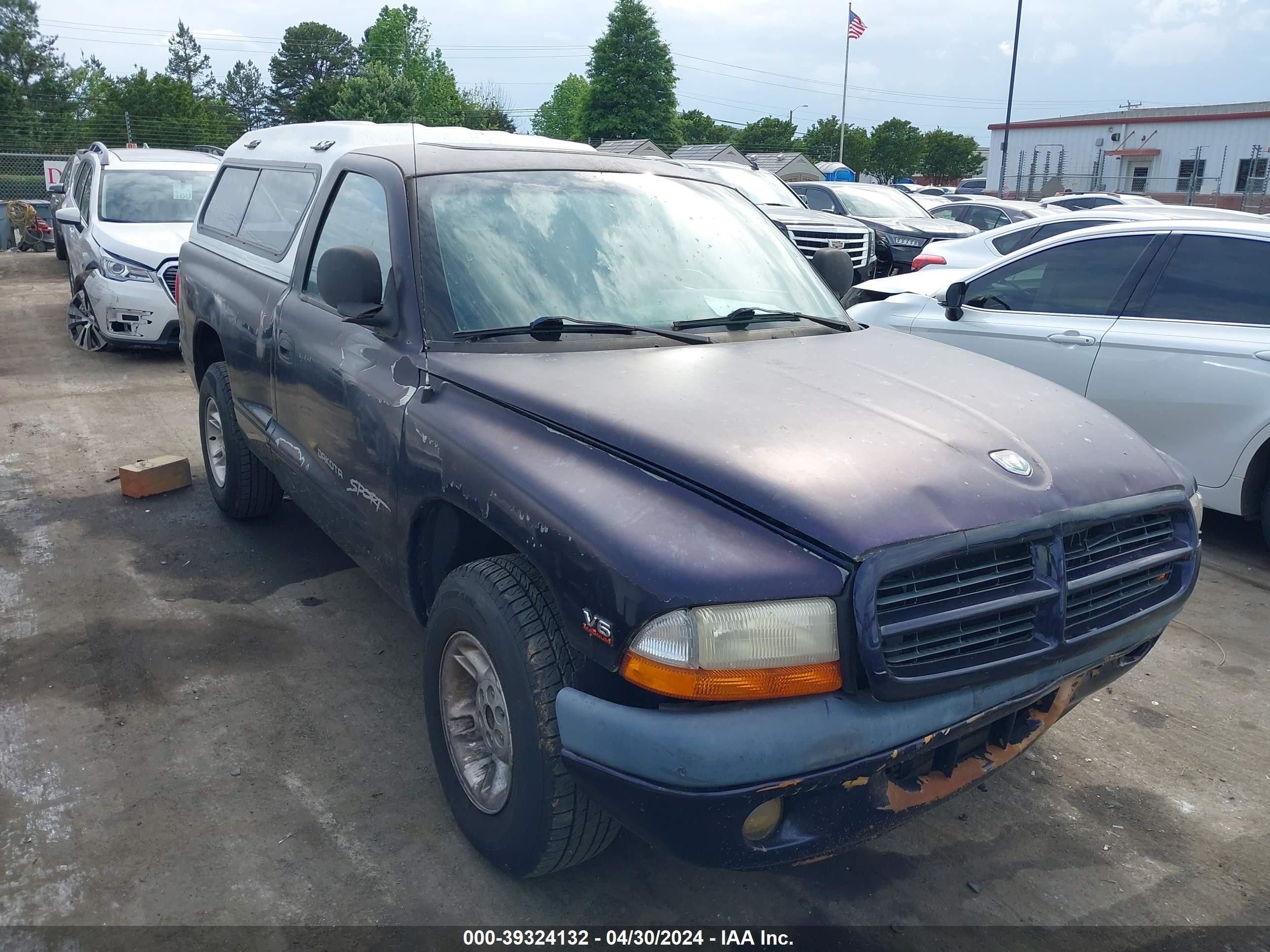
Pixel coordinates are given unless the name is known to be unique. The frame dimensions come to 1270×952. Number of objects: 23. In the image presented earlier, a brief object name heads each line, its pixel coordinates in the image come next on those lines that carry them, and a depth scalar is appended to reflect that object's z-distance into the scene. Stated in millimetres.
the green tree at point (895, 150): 75188
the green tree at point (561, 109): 95688
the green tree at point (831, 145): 77875
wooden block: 5898
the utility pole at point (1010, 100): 37334
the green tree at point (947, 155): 75188
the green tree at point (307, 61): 105062
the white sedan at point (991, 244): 9445
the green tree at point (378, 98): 51913
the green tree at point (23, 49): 68188
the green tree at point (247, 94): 114562
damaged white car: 9258
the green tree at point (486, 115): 74562
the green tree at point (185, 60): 112938
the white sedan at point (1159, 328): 5168
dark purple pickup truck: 2176
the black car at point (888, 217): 14969
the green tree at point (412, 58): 74375
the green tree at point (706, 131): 95562
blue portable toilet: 41688
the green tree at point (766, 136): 87500
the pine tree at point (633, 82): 66625
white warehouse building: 49812
